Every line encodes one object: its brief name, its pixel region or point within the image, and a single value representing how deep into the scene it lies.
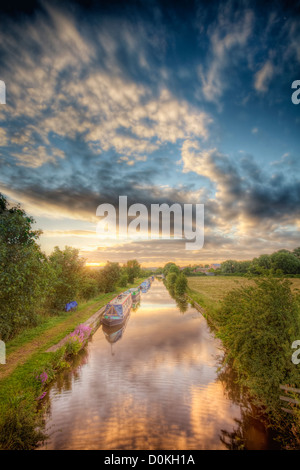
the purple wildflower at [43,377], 9.25
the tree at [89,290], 33.85
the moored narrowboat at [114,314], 20.52
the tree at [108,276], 43.11
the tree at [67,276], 23.20
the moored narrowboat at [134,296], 37.57
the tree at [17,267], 8.40
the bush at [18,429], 5.52
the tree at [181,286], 45.94
